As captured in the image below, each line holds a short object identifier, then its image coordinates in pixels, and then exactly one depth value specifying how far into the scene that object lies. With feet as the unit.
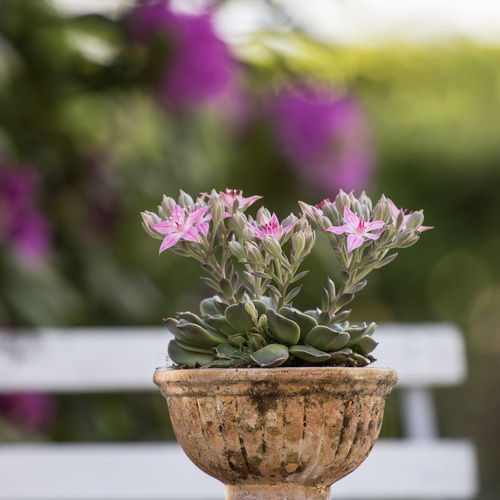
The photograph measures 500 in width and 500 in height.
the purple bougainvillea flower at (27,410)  14.23
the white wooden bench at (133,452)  13.12
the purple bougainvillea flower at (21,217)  12.43
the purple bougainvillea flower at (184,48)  13.35
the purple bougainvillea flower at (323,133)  14.39
